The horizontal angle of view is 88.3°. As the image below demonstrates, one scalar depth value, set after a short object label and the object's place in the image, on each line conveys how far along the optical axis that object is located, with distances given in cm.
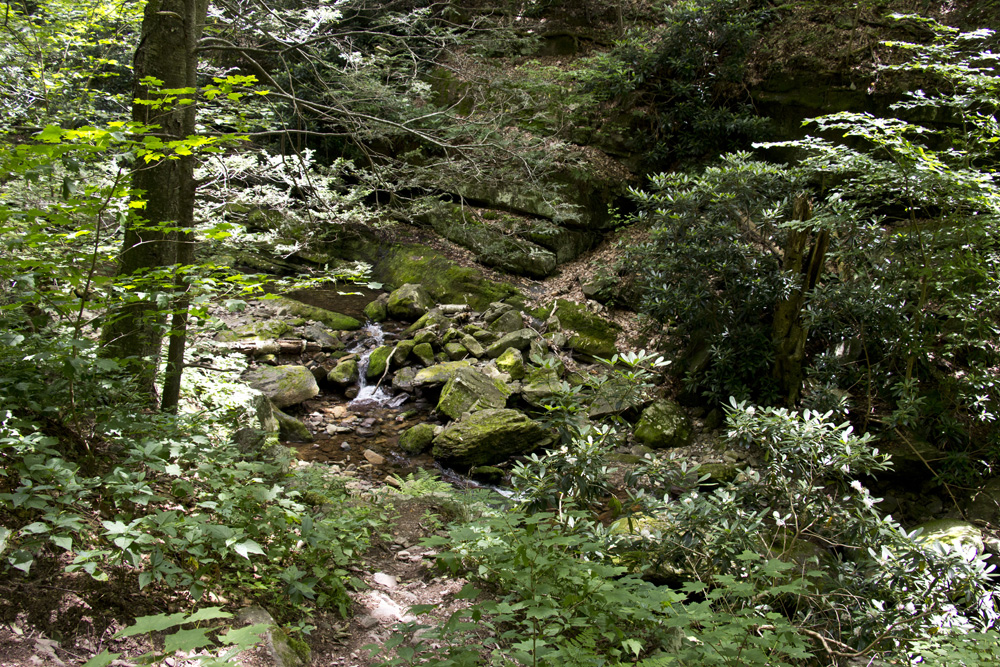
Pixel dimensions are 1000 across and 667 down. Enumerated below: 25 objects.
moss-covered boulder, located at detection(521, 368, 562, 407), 670
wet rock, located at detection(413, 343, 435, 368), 773
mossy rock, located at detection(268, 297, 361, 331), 902
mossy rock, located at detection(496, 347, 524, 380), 732
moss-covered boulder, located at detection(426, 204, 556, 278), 984
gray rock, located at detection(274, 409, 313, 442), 593
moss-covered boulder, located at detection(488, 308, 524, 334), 843
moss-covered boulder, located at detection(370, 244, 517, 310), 972
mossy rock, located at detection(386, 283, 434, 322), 937
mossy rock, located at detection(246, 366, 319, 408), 645
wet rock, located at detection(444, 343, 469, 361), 780
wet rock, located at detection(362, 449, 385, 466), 579
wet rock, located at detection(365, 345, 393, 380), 758
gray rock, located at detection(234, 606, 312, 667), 218
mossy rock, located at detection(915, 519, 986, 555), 378
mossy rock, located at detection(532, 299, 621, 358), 805
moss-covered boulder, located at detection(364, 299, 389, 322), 953
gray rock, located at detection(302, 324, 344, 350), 833
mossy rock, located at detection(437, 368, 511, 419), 646
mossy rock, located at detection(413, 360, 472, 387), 713
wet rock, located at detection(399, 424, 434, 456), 612
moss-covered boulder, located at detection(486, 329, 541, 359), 780
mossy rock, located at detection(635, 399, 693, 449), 618
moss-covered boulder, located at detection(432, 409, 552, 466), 580
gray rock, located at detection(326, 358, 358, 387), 738
